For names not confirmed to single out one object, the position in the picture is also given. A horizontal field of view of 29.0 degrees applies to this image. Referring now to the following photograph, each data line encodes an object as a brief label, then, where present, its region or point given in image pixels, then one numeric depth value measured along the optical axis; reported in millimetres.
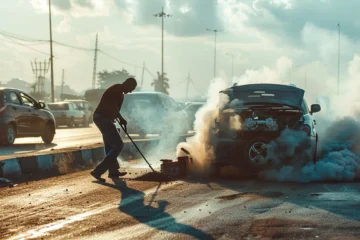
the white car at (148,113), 23250
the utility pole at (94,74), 121800
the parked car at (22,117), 19703
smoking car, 11391
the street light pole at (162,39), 76000
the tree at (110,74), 131875
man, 11695
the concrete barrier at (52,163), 12492
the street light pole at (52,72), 59888
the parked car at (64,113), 41344
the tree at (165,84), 118719
